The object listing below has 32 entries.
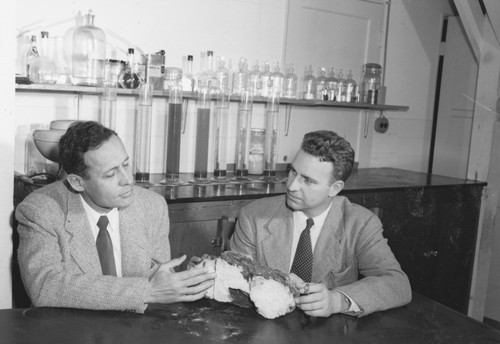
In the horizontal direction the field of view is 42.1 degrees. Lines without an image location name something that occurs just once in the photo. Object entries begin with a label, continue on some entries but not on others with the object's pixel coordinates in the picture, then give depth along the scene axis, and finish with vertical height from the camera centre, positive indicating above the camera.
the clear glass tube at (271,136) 3.79 -0.23
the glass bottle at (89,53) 3.20 +0.15
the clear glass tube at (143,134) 3.32 -0.24
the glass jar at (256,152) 3.83 -0.33
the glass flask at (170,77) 3.51 +0.07
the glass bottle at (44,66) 3.08 +0.07
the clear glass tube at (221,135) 3.64 -0.24
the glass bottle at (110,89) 3.25 -0.02
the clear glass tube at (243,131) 3.71 -0.21
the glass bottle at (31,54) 3.08 +0.12
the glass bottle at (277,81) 3.88 +0.09
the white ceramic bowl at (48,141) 2.83 -0.26
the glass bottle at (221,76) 3.66 +0.09
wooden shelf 3.05 -0.03
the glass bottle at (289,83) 4.04 +0.09
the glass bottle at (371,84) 4.43 +0.13
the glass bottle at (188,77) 3.59 +0.07
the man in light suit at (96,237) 1.94 -0.53
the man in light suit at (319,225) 2.46 -0.49
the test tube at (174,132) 3.44 -0.22
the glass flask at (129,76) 3.32 +0.06
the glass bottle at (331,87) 4.20 +0.09
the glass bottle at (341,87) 4.24 +0.09
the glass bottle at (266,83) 3.87 +0.08
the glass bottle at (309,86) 4.14 +0.08
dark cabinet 3.85 -0.79
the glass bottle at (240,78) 3.81 +0.10
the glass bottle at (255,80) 3.85 +0.09
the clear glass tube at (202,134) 3.55 -0.23
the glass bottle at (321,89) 4.16 +0.07
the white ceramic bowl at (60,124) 2.91 -0.19
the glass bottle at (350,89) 4.30 +0.08
